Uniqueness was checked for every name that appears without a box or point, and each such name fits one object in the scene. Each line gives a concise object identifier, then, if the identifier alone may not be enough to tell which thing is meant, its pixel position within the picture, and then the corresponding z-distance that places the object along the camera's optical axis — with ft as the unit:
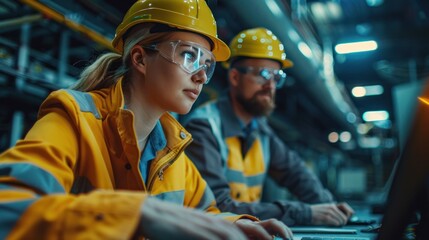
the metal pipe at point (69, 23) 8.50
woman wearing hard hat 2.46
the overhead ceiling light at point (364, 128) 34.71
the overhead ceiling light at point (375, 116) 32.81
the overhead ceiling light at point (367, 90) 26.91
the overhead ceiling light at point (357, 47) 18.62
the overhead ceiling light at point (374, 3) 16.95
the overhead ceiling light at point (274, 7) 9.63
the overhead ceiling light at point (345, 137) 37.92
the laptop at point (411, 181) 2.50
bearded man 7.58
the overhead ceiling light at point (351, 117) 27.25
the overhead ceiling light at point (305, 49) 12.63
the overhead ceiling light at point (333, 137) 35.11
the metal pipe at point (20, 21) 9.74
